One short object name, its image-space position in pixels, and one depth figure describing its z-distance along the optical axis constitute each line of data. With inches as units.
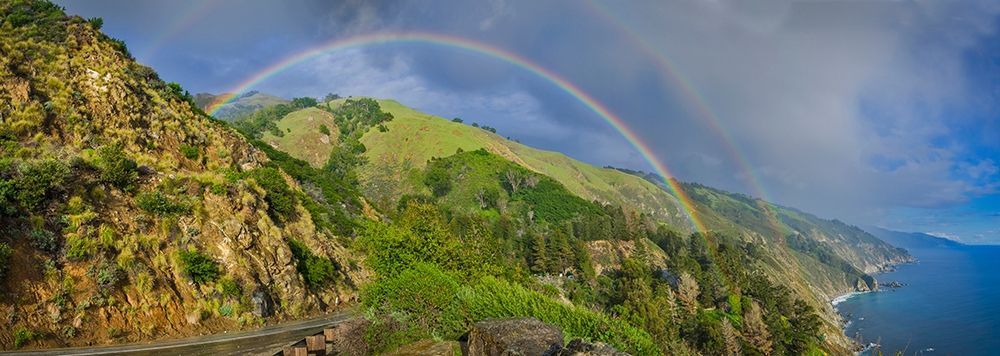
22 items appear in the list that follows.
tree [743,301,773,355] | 3409.7
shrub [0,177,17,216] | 805.9
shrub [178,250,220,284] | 997.8
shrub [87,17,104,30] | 1726.4
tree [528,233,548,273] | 4355.3
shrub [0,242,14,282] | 731.4
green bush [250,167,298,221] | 1635.1
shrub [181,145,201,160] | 1502.2
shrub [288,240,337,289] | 1446.9
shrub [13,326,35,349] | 677.7
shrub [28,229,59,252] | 817.9
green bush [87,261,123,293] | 852.6
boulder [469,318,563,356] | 416.2
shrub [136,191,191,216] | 1048.8
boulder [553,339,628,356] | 350.3
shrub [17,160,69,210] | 854.5
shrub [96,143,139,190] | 1047.6
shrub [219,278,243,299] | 1027.9
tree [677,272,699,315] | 4212.6
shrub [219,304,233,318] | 997.8
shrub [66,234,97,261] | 852.0
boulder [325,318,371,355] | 618.2
